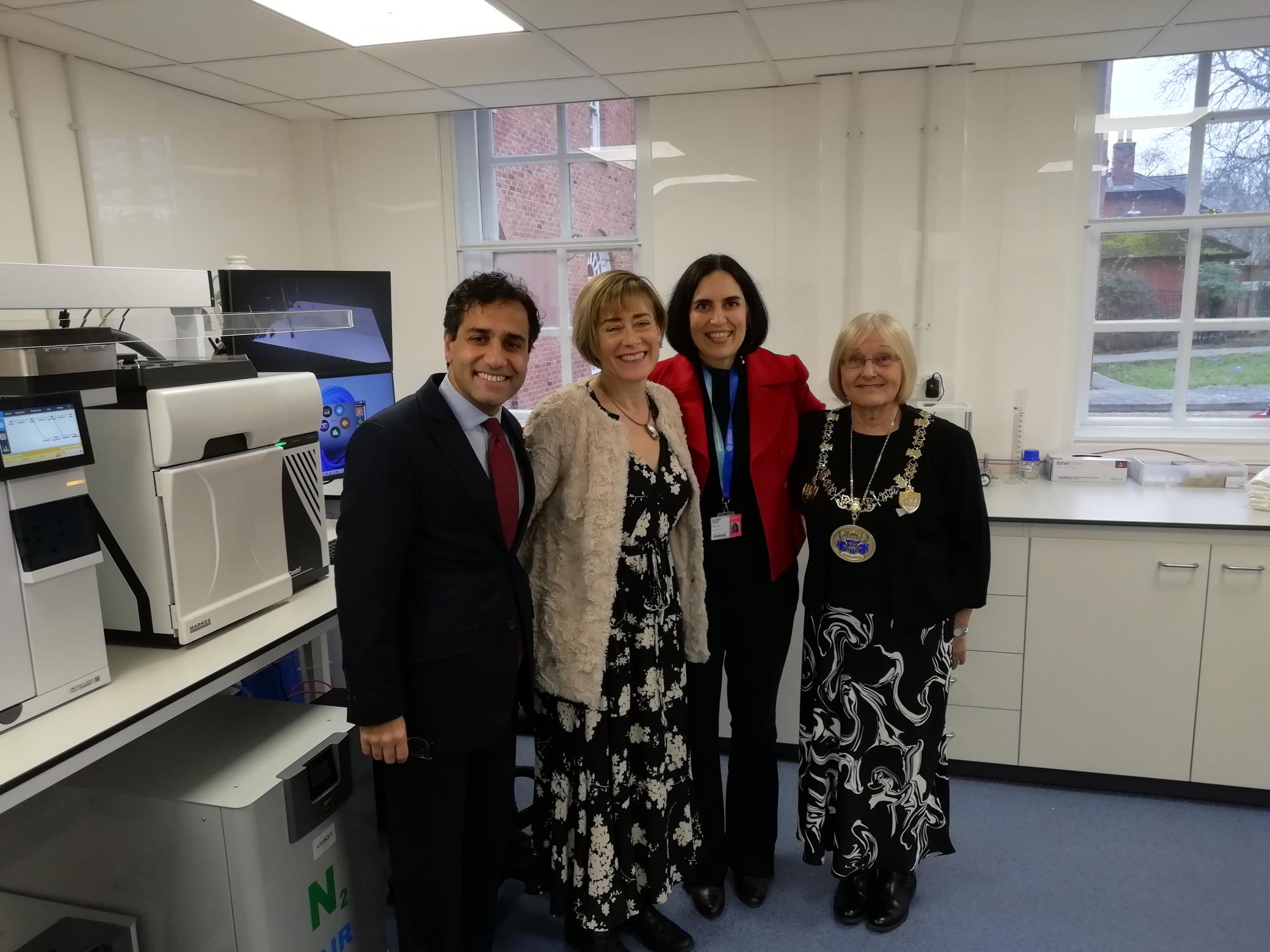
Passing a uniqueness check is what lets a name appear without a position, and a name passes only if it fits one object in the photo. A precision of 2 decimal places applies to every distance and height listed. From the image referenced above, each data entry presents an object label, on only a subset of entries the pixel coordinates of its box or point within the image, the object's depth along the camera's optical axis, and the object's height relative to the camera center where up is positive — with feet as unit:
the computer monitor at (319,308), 10.37 +0.09
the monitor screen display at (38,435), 4.50 -0.59
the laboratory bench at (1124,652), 8.67 -3.59
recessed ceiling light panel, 8.50 +3.06
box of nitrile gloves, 10.96 -2.07
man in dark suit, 4.97 -1.62
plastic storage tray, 10.43 -2.05
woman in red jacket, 6.65 -1.45
